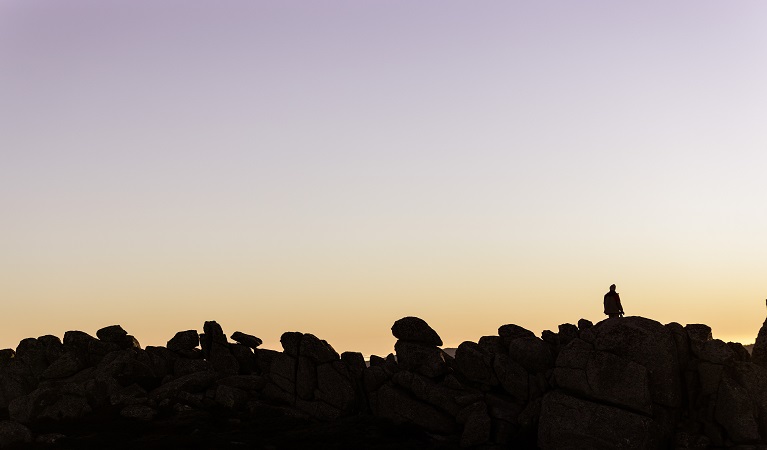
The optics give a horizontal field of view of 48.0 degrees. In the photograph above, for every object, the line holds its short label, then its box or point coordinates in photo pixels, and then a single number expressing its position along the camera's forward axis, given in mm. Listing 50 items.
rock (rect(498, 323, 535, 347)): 69875
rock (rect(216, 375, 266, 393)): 72062
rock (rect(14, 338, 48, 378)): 81088
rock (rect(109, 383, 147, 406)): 70000
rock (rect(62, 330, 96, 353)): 80938
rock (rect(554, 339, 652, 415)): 55156
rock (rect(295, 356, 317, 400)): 70125
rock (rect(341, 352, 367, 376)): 70188
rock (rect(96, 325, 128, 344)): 83125
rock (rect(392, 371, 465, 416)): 63188
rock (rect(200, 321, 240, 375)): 77625
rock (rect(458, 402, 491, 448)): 58281
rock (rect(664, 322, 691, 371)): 58062
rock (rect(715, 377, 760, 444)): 54719
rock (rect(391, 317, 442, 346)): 70750
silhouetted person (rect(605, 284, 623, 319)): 63781
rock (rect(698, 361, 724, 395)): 56938
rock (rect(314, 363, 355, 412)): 67938
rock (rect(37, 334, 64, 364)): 81812
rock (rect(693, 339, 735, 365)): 57469
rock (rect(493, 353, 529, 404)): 62969
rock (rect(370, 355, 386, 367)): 71625
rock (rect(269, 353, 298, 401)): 71312
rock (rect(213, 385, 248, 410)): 68938
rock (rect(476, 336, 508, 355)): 68688
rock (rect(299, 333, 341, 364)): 71062
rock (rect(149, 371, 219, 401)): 71000
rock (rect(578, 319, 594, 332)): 67000
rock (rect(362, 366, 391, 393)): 67375
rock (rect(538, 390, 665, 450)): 53844
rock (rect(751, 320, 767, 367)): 62375
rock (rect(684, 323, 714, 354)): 58250
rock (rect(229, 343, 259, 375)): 77688
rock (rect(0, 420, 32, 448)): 61462
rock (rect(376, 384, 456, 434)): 62594
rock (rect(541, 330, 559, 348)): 67000
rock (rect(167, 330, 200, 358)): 80312
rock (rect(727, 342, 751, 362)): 59438
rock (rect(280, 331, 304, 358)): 72688
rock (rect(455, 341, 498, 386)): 65062
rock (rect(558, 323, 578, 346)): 65938
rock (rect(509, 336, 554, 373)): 64438
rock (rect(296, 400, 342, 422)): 67244
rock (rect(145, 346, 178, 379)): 77688
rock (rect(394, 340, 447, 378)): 66938
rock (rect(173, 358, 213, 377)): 77312
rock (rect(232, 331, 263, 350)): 79688
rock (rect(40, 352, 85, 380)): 78375
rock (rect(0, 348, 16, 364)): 84312
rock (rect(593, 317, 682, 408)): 56094
